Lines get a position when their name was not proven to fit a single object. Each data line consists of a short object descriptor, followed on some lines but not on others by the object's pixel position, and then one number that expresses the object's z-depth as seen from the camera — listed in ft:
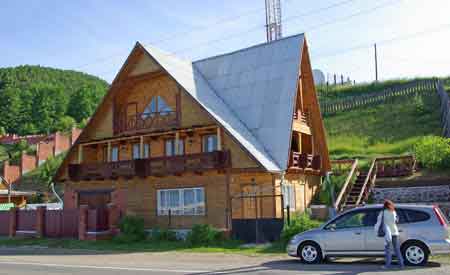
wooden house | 74.90
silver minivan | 42.45
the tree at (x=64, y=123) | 266.86
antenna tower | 142.00
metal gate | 67.62
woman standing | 41.01
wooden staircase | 80.12
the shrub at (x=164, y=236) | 75.56
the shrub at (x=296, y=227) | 62.44
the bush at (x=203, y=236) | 69.05
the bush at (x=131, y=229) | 75.51
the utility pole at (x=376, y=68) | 235.32
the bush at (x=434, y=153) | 86.33
